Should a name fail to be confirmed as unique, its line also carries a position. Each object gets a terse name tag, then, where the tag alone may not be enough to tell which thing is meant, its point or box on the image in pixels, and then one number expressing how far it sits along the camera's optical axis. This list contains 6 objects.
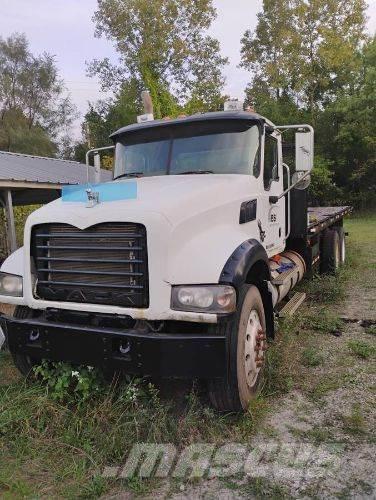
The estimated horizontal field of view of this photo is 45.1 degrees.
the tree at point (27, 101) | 36.78
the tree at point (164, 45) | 25.81
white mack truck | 3.07
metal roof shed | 8.35
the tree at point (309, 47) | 25.58
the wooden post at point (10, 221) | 8.41
